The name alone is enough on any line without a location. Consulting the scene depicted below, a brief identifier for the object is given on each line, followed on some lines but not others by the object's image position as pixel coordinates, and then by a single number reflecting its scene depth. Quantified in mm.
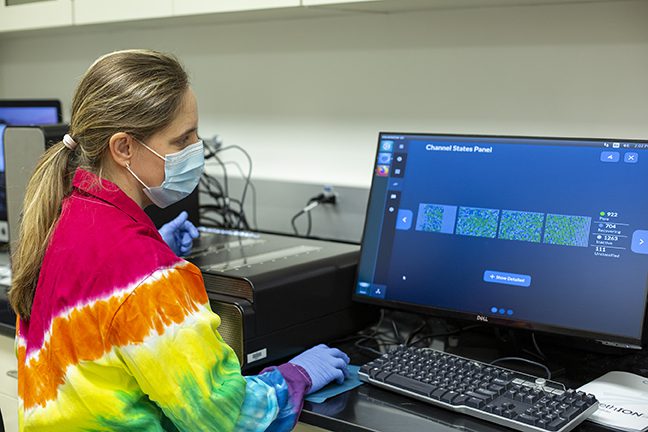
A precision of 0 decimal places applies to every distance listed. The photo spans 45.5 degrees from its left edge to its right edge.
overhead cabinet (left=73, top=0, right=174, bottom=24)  1828
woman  990
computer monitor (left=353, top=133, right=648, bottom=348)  1232
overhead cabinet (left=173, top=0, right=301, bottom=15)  1611
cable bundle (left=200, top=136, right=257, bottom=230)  2100
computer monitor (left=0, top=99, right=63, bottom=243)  2182
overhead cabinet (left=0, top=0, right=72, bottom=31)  2041
